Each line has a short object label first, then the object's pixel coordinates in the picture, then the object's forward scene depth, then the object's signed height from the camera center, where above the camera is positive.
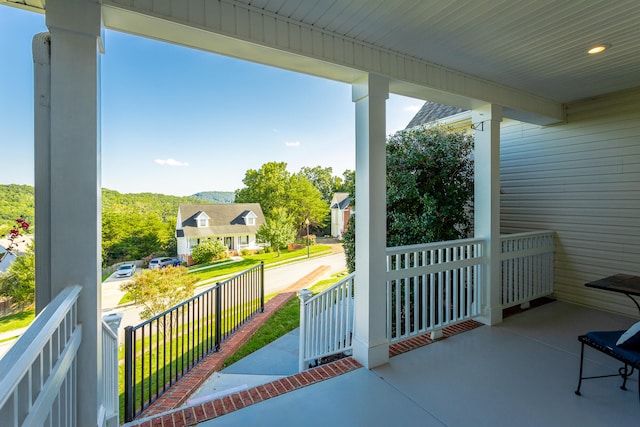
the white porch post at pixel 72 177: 1.58 +0.21
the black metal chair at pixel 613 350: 1.93 -0.98
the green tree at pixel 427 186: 4.07 +0.39
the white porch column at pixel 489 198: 3.54 +0.18
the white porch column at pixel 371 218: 2.65 -0.05
